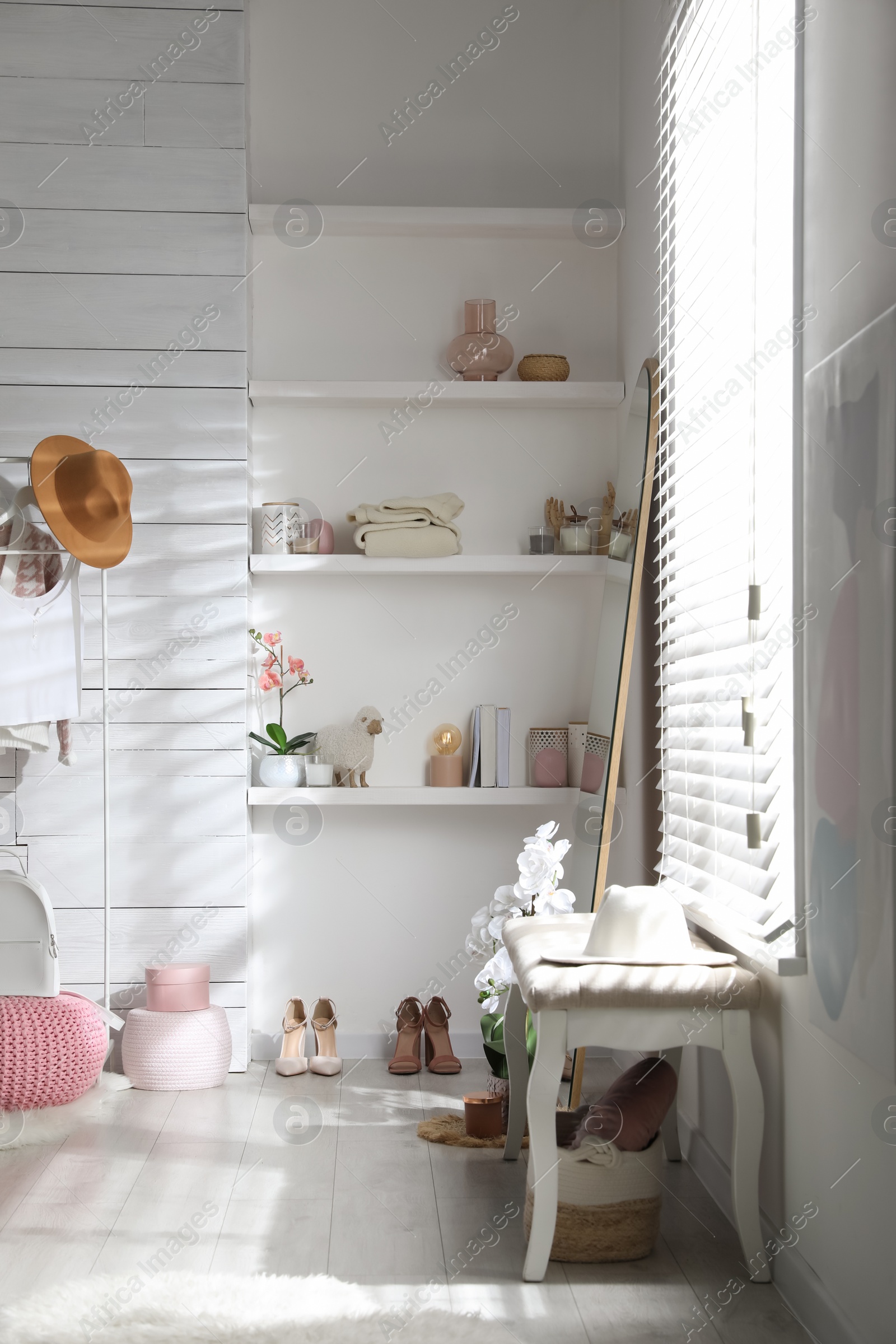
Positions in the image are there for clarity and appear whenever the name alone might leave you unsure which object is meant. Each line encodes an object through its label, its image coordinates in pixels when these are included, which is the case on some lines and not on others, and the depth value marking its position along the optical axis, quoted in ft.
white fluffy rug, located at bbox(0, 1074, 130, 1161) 8.52
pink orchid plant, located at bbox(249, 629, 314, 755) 10.89
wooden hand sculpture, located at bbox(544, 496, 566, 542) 11.25
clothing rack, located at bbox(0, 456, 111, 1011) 9.78
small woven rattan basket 10.98
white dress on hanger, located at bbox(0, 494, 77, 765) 9.68
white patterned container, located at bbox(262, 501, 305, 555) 10.93
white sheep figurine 10.83
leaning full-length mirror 8.95
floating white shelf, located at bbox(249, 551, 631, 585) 10.75
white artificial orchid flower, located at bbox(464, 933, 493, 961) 9.12
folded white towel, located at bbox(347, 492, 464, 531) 10.75
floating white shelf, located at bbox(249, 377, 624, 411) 10.85
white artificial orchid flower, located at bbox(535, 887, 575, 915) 8.43
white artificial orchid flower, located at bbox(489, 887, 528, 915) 8.89
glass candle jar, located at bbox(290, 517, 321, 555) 10.90
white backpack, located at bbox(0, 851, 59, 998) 9.26
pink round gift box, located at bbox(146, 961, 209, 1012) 10.10
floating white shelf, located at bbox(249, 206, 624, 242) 10.93
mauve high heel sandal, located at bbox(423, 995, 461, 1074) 10.30
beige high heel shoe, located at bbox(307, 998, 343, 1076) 10.25
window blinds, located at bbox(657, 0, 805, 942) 6.27
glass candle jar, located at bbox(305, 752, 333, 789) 10.79
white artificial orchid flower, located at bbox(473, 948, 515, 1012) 8.32
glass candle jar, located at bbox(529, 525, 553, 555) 11.08
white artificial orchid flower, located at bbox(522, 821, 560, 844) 8.62
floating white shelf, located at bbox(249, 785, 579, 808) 10.68
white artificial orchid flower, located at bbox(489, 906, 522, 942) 8.84
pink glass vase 11.00
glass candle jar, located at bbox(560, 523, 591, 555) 11.03
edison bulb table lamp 11.05
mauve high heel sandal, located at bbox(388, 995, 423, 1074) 10.32
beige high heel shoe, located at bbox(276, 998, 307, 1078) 10.28
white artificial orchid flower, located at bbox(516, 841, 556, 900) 8.54
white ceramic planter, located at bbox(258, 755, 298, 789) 10.82
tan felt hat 9.45
